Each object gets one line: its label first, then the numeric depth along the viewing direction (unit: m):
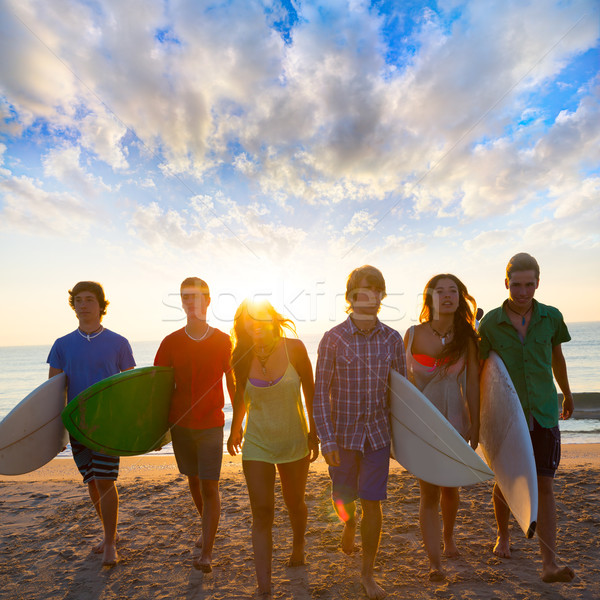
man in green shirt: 2.34
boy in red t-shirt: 2.48
